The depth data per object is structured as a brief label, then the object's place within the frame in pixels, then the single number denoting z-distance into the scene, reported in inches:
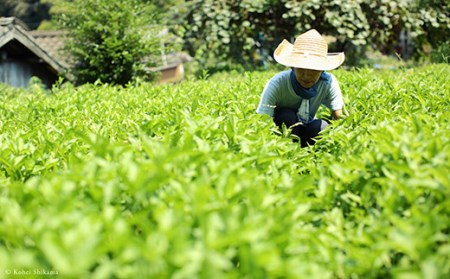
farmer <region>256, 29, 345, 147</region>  142.1
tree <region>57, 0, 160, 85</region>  455.5
